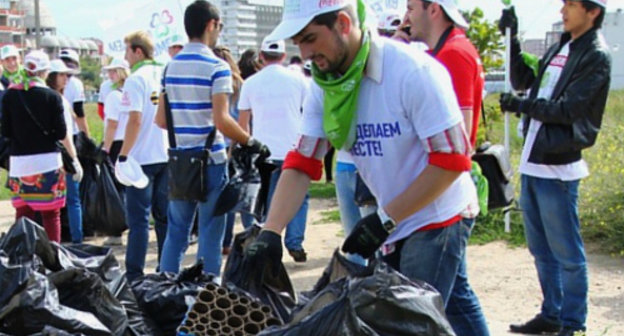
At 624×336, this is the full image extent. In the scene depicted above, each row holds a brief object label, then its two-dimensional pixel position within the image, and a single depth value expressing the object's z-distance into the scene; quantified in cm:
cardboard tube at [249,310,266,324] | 313
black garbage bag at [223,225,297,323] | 328
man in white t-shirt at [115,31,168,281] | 559
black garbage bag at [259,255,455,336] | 238
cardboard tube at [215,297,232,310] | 314
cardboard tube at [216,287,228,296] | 319
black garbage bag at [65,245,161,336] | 355
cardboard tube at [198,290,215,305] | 318
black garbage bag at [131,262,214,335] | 368
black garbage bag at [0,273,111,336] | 315
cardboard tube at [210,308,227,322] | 308
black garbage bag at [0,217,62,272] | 361
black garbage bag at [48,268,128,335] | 336
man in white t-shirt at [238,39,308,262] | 639
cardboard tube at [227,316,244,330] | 306
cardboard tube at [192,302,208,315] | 312
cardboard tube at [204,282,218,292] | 325
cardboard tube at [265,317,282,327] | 314
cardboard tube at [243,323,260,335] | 306
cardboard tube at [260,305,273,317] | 317
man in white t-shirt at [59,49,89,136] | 830
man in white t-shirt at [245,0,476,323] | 268
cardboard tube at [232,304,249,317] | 313
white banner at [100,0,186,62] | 888
